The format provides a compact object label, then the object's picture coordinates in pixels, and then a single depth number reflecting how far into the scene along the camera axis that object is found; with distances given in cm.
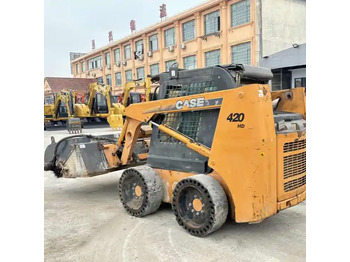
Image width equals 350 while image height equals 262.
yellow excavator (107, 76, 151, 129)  1975
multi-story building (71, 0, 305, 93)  2078
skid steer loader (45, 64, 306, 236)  321
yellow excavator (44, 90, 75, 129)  2266
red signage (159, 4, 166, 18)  2771
